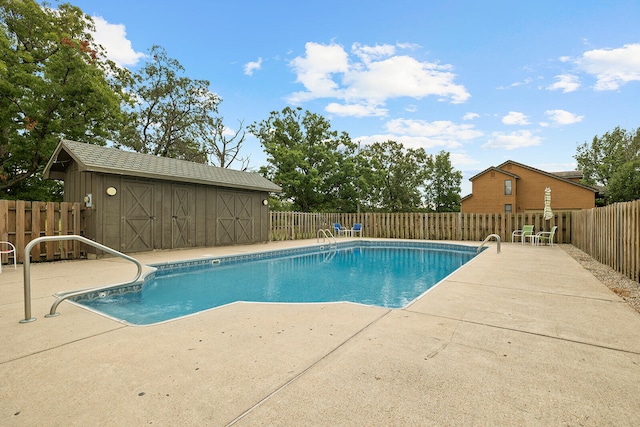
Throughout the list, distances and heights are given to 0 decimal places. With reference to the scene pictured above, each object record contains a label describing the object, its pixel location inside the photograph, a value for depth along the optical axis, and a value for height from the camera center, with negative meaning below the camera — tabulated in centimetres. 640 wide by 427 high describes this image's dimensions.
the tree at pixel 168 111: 2247 +758
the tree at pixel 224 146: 2589 +559
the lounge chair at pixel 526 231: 1217 -79
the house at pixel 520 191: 2322 +150
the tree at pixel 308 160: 2184 +368
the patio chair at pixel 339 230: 1641 -94
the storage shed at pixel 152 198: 852 +48
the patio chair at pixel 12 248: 633 -74
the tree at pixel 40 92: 1403 +560
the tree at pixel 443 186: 3216 +256
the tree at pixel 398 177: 2980 +328
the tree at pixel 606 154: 3200 +603
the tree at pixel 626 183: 2378 +203
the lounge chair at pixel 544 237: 1166 -102
